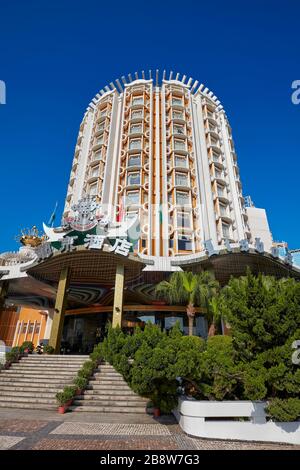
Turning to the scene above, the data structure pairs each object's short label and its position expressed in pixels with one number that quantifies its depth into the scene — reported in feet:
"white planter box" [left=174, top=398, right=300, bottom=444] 25.07
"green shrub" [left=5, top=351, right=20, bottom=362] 55.21
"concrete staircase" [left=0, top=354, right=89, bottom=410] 41.16
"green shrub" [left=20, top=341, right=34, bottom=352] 60.13
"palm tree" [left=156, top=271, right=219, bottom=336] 59.62
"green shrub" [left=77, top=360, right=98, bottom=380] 44.59
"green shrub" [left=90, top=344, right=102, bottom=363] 46.26
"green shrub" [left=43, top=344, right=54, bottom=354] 61.57
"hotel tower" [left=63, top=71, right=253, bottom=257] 111.45
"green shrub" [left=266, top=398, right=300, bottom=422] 24.54
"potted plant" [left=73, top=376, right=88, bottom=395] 41.38
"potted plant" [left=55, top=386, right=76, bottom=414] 36.55
